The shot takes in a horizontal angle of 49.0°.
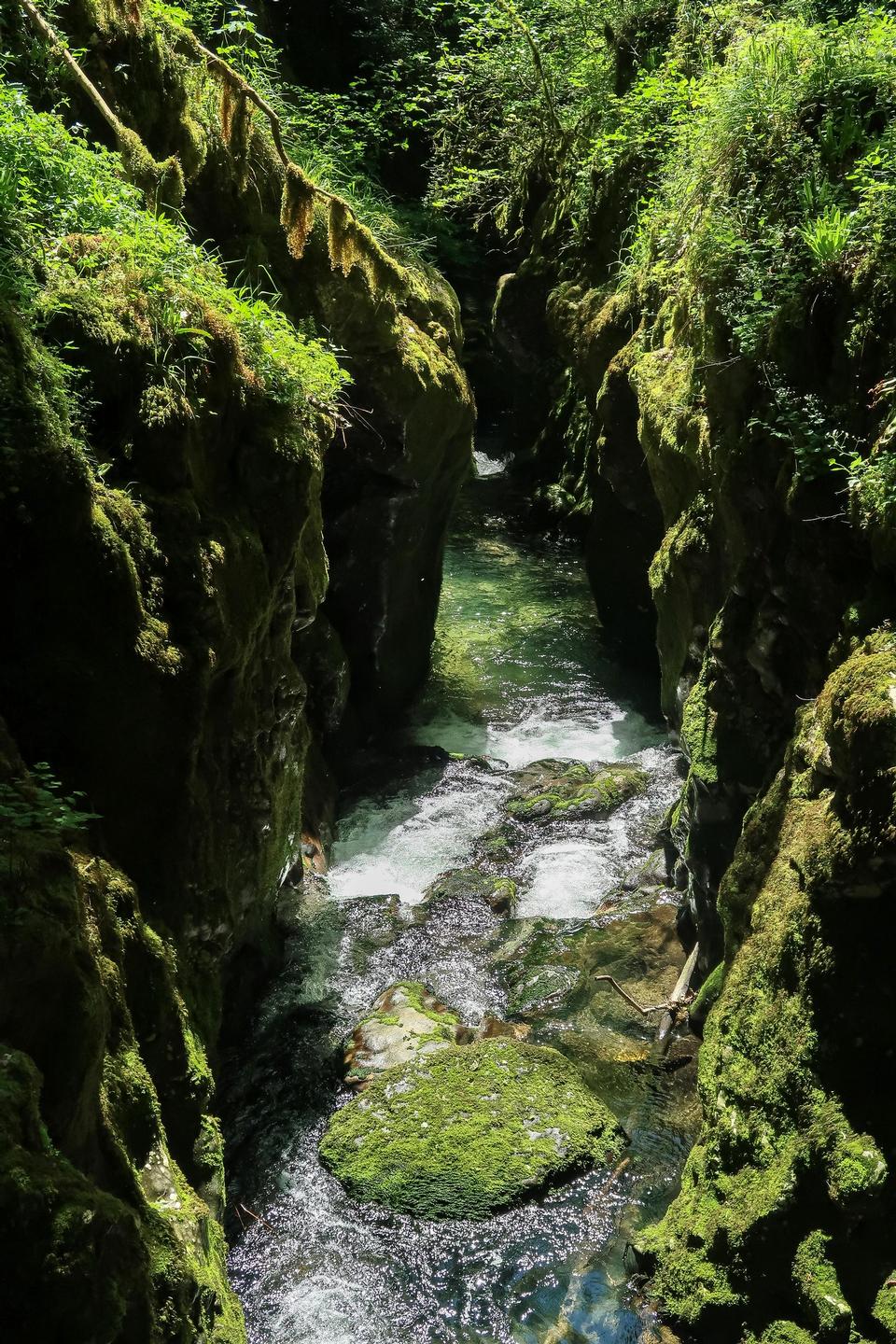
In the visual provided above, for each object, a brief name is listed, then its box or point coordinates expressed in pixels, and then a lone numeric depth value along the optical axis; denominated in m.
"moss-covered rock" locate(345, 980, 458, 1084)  6.86
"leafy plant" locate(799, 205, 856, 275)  5.52
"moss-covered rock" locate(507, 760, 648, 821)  10.41
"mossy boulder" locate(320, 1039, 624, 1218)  5.87
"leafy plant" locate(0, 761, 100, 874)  3.43
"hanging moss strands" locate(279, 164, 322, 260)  8.91
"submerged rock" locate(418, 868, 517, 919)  8.92
